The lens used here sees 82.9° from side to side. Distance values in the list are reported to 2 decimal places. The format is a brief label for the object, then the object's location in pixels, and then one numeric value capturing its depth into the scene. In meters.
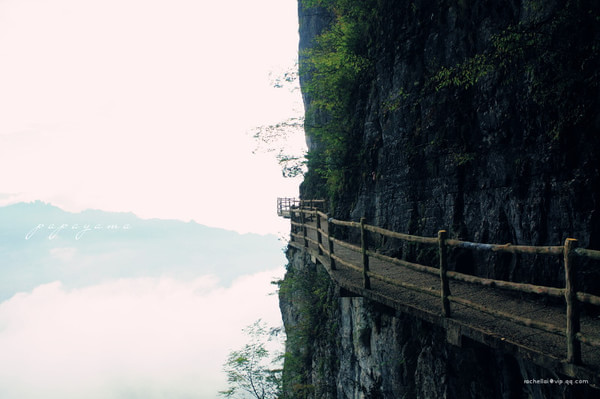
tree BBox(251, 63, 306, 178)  16.89
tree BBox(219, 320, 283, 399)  19.84
